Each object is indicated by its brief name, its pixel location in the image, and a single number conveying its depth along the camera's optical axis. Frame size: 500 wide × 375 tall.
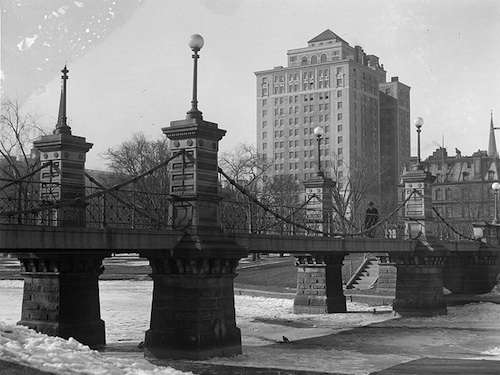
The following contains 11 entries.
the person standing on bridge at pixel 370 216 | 34.66
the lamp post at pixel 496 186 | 41.64
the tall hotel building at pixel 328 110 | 121.81
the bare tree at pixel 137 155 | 58.28
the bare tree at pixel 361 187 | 64.44
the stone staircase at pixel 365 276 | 44.22
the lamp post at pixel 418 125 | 32.19
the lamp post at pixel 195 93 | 19.78
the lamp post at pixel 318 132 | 29.39
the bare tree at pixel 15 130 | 44.53
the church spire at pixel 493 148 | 102.38
